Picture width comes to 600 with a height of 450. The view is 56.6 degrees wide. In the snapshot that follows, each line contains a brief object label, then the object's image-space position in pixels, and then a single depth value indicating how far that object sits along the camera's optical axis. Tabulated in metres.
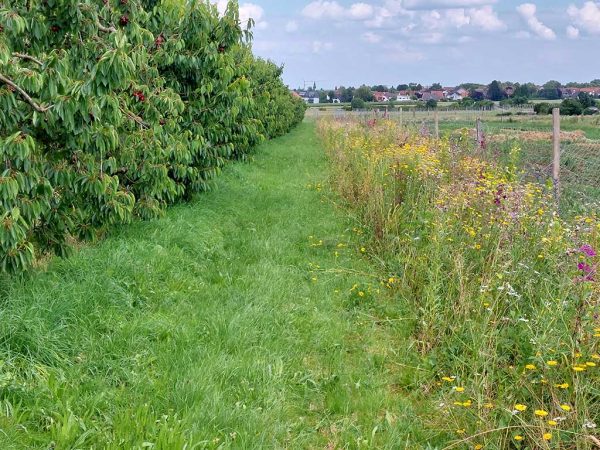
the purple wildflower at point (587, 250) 3.76
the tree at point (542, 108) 53.62
